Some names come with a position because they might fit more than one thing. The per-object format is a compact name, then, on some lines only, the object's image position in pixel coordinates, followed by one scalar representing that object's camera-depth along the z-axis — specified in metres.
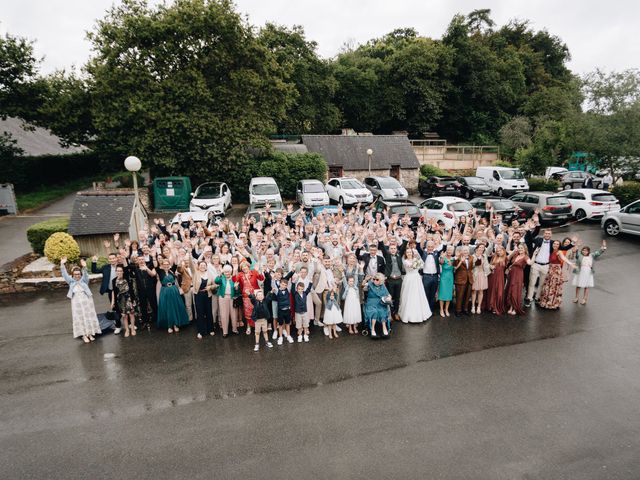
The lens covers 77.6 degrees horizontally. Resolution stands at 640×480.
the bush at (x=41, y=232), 13.05
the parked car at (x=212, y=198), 19.58
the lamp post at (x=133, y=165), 12.57
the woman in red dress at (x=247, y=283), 7.96
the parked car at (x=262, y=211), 14.29
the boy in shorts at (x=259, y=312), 7.73
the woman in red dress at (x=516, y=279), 8.84
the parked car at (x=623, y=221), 14.85
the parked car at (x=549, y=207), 17.08
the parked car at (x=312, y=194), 21.23
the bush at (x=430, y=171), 33.88
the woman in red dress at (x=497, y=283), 8.90
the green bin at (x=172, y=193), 21.75
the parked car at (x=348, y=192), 21.91
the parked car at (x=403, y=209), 16.08
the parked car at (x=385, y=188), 22.77
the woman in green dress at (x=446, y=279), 8.85
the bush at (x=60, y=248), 11.66
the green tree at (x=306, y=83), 39.50
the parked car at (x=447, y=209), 16.06
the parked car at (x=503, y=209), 16.70
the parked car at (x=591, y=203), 17.73
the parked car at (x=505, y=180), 25.80
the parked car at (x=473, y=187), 25.03
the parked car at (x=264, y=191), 20.03
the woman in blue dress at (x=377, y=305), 7.93
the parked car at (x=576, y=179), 28.66
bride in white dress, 8.63
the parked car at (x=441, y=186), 25.89
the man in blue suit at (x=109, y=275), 7.93
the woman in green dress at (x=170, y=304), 8.27
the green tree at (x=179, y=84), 20.31
